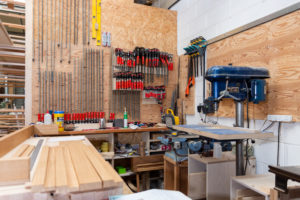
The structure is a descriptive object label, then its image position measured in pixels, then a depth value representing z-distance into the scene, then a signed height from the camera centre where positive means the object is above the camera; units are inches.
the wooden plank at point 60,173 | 23.6 -10.2
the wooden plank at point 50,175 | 23.4 -10.1
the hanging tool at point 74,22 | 127.1 +48.4
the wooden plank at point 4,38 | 117.6 +40.3
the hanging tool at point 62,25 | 124.0 +45.5
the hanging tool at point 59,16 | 123.8 +51.2
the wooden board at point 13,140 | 37.3 -9.3
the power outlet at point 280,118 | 73.1 -6.7
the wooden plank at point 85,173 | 24.7 -10.3
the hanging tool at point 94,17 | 131.2 +53.5
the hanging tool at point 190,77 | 133.0 +15.0
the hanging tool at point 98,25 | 132.0 +48.4
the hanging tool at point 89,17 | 130.4 +52.8
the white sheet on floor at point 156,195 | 27.8 -13.7
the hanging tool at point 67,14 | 126.1 +53.2
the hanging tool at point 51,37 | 121.2 +37.5
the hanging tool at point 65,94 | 122.0 +2.9
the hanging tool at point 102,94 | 130.3 +3.3
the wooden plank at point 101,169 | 25.6 -10.4
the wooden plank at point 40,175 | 23.3 -9.9
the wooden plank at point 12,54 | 132.3 +29.6
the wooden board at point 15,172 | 25.4 -9.3
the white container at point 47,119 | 109.0 -11.0
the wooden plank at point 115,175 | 26.4 -10.6
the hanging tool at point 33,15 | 117.9 +48.9
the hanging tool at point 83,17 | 129.4 +52.7
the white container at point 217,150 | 77.6 -19.7
